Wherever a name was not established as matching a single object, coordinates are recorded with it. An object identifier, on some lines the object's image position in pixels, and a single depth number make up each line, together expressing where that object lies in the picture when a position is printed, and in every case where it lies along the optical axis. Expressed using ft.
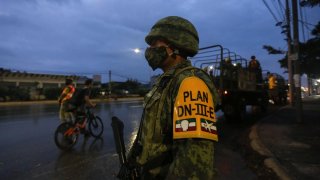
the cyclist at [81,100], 18.30
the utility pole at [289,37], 39.15
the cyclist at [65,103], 19.02
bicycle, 16.30
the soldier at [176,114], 3.40
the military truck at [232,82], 23.83
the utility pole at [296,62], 23.37
